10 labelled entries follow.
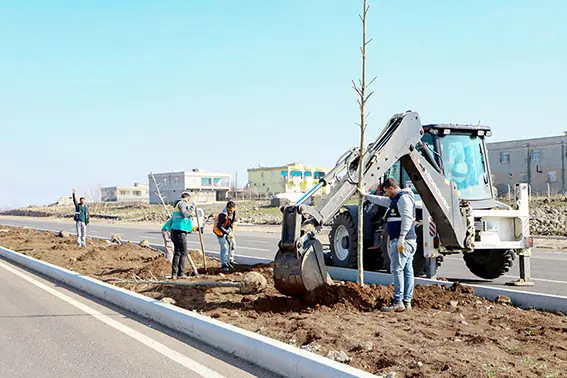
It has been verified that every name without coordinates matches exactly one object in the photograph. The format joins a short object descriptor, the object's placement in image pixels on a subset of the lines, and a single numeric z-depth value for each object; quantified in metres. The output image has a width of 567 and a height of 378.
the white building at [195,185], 93.75
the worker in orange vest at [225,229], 13.02
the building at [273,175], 93.69
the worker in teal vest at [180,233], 11.90
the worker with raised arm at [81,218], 20.44
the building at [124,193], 137.12
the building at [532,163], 57.06
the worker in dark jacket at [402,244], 8.02
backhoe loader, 8.01
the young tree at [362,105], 8.97
